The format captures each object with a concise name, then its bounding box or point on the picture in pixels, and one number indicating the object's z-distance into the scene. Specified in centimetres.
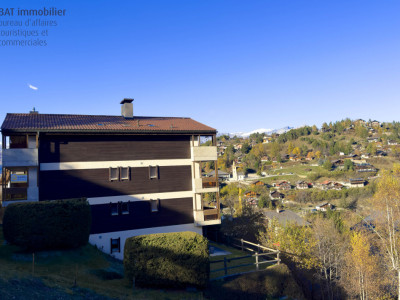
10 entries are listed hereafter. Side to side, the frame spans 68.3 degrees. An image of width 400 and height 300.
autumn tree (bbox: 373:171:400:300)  3014
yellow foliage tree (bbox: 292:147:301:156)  17740
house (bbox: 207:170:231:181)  15392
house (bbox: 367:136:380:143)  18894
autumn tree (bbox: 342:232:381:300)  3094
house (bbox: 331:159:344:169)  15090
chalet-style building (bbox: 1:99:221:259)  2256
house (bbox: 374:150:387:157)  15627
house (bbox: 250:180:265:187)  13650
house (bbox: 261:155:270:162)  18200
